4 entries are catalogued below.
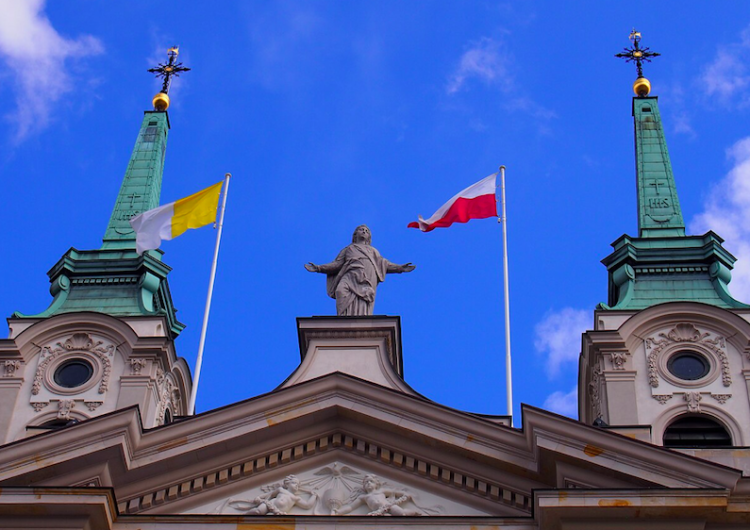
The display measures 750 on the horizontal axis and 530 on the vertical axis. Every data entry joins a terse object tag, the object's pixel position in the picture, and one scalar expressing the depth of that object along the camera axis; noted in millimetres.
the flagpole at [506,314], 26280
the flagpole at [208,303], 27886
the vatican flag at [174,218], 32500
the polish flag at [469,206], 31219
